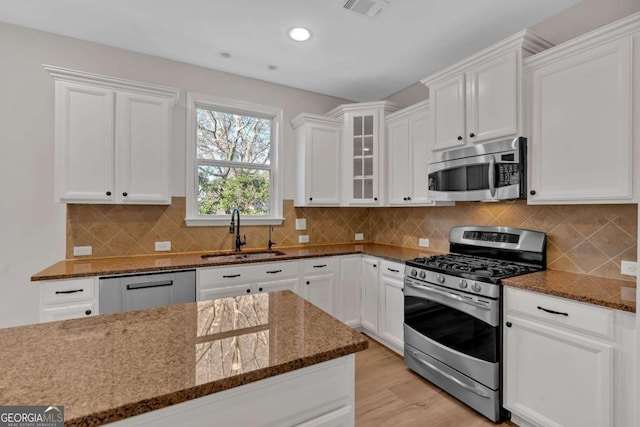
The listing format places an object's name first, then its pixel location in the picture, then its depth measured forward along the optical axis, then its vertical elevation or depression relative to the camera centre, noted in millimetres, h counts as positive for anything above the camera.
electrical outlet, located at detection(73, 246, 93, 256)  2615 -326
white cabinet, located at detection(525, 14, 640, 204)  1704 +603
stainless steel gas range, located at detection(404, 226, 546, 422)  1981 -699
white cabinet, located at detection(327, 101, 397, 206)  3414 +710
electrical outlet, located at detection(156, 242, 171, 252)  2932 -322
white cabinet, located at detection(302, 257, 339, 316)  3031 -687
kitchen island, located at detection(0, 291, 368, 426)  744 -437
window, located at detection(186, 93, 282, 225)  3127 +574
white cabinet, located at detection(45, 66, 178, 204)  2334 +598
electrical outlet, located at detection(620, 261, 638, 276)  1882 -331
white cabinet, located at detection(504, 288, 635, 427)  1534 -819
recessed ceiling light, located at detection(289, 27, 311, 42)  2485 +1498
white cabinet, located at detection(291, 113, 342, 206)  3393 +615
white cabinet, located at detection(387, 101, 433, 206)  2988 +610
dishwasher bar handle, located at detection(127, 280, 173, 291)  2283 -551
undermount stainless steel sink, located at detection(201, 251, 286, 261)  2891 -421
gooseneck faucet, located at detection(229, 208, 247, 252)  3146 -154
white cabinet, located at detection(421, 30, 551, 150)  2135 +930
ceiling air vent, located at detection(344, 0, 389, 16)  2117 +1473
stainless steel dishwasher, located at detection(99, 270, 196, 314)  2219 -593
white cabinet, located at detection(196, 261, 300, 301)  2550 -588
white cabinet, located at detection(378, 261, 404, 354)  2789 -867
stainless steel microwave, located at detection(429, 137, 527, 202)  2137 +329
